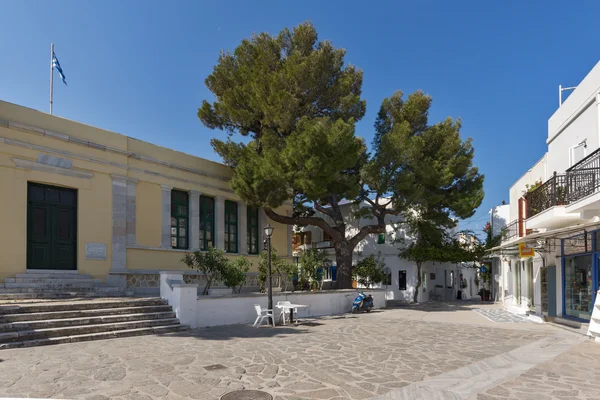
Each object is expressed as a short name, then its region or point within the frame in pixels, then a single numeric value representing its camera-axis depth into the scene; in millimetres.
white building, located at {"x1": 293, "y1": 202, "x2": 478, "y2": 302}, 28422
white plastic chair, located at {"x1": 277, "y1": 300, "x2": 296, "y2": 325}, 14531
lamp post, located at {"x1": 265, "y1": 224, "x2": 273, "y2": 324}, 13836
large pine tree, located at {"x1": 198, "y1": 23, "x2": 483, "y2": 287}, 17984
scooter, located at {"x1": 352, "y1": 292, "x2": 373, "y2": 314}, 18875
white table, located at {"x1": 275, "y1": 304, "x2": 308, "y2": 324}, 14320
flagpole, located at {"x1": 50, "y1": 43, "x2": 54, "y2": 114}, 18125
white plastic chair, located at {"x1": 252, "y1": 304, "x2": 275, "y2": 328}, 13781
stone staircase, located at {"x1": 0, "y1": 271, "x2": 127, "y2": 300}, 12820
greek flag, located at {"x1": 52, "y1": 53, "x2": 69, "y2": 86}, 18466
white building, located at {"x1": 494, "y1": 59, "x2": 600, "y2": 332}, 11938
